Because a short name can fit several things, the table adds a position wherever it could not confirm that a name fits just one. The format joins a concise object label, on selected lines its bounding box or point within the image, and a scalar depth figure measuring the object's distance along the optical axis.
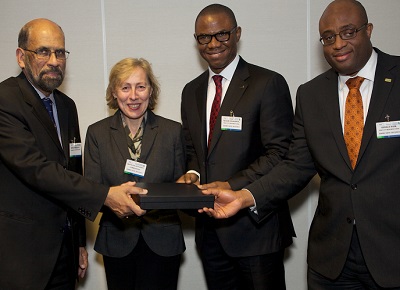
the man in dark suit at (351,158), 2.38
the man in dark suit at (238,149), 3.09
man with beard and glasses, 2.79
